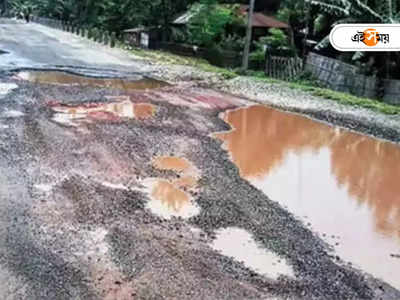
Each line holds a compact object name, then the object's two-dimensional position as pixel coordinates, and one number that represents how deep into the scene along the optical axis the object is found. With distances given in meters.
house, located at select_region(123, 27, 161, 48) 27.28
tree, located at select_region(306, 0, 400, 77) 15.16
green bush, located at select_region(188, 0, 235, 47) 22.25
